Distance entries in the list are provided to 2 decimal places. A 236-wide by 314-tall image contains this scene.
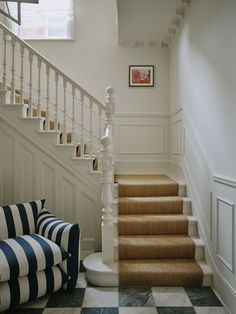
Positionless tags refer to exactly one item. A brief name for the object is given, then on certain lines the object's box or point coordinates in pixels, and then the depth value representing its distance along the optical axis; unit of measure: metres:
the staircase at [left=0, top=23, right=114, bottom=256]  3.26
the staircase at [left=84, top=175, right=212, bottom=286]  2.50
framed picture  4.67
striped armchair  2.06
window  4.73
